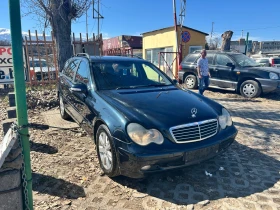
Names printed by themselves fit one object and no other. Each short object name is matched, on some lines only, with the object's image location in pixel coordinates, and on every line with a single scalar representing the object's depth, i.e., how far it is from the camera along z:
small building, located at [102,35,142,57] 21.36
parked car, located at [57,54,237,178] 2.74
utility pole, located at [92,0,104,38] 8.02
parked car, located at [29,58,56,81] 9.97
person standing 7.93
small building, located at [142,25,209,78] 14.92
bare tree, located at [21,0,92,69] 6.72
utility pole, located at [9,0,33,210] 1.89
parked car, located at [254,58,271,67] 16.86
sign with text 4.69
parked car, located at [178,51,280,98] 8.16
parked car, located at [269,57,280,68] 17.00
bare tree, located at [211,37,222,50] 40.57
